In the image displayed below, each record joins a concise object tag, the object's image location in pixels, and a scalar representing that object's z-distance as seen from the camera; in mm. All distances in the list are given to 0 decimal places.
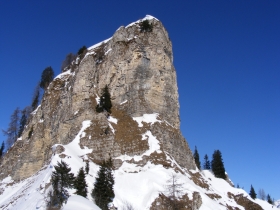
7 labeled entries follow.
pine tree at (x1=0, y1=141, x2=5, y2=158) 78675
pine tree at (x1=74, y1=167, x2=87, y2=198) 30562
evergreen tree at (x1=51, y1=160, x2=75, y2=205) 28328
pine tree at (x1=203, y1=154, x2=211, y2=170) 100800
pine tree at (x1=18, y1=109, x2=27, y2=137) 79100
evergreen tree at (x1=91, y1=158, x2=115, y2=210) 32031
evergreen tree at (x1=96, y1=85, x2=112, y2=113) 49431
